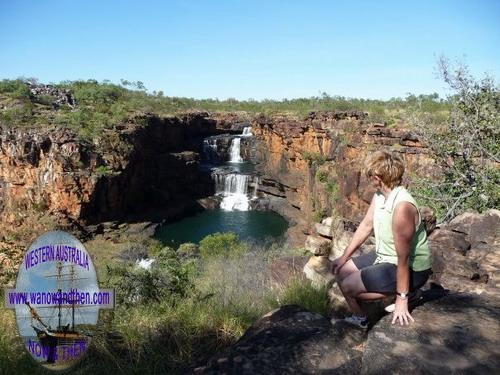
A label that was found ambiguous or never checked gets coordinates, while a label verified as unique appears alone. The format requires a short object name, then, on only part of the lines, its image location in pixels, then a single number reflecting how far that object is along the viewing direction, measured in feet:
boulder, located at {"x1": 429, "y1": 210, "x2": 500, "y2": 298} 14.75
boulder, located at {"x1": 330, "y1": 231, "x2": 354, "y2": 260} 27.32
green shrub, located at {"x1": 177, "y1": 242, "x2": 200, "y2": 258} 77.40
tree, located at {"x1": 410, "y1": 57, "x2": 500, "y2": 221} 27.94
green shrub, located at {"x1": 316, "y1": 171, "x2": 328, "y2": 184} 113.29
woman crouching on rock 9.06
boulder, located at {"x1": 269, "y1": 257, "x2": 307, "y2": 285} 21.26
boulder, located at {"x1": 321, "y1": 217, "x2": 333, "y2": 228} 32.68
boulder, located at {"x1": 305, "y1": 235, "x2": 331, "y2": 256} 28.35
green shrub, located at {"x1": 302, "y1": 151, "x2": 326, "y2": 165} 118.83
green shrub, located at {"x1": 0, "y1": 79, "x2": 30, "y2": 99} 143.70
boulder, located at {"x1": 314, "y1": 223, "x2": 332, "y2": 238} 31.50
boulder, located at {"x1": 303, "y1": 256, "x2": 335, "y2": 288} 18.74
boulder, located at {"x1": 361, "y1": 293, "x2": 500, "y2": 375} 7.92
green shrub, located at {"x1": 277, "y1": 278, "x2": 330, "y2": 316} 14.22
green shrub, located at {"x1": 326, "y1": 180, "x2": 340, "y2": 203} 103.36
